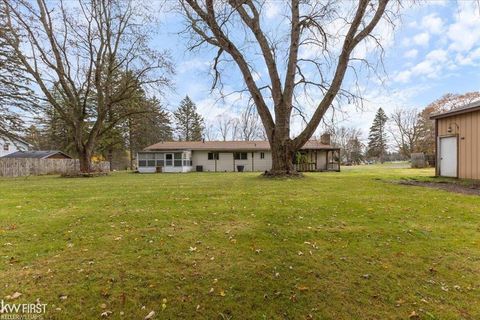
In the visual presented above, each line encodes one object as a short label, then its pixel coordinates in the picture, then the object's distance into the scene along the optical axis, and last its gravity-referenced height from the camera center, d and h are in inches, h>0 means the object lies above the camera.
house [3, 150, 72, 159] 1277.1 +19.5
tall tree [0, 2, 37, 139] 647.8 +159.1
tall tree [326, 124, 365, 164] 2217.0 +93.6
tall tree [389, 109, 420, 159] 1856.5 +185.4
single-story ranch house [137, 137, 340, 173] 1072.2 -1.1
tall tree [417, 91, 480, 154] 1346.8 +238.3
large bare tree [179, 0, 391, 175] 481.7 +156.8
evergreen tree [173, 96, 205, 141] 1924.2 +247.4
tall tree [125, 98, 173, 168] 943.0 +127.1
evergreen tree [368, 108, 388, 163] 2429.9 +157.0
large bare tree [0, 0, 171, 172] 760.3 +269.5
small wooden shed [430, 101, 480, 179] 451.5 +22.6
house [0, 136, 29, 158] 724.8 +43.4
